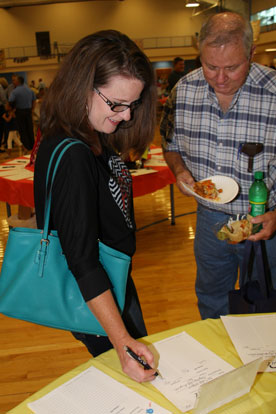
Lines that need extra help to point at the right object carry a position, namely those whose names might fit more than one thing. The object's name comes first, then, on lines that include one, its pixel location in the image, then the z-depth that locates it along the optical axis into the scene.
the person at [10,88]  10.21
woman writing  1.01
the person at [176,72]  8.85
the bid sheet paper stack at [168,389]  0.92
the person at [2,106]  9.63
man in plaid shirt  1.71
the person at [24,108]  9.22
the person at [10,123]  9.50
